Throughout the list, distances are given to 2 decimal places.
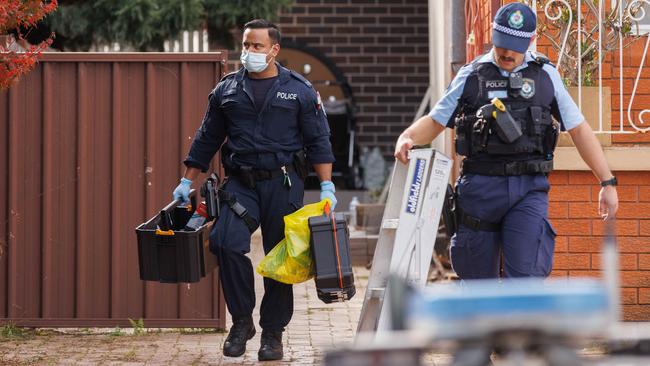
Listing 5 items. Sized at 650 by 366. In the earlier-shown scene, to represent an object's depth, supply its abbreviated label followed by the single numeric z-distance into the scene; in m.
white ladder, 12.27
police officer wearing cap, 12.06
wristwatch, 12.08
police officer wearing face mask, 14.47
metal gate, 16.87
